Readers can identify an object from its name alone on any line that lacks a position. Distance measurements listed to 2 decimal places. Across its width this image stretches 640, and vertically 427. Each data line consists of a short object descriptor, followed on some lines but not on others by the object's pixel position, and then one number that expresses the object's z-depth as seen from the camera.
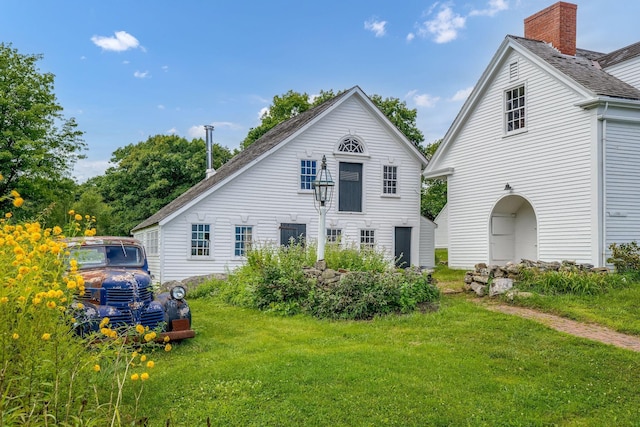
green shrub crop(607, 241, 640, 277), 12.59
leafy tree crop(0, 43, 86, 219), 22.48
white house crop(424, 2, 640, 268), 13.26
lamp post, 11.77
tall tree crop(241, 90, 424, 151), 31.66
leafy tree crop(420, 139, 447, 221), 33.97
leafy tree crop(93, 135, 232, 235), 32.91
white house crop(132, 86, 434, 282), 17.00
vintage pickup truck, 6.97
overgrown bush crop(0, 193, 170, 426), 3.32
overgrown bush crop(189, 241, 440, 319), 9.82
